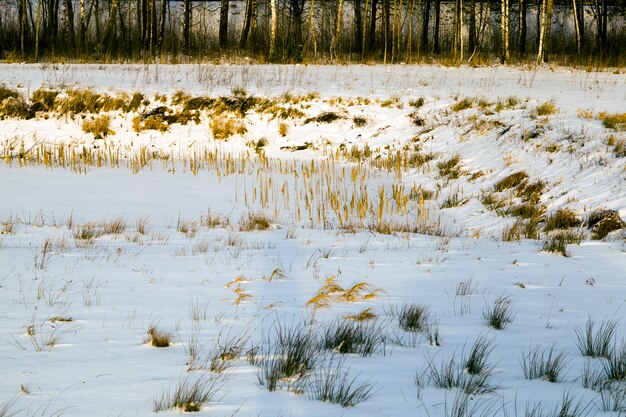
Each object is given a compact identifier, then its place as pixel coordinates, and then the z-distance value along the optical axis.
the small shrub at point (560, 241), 12.28
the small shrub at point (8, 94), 32.53
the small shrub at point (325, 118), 31.20
